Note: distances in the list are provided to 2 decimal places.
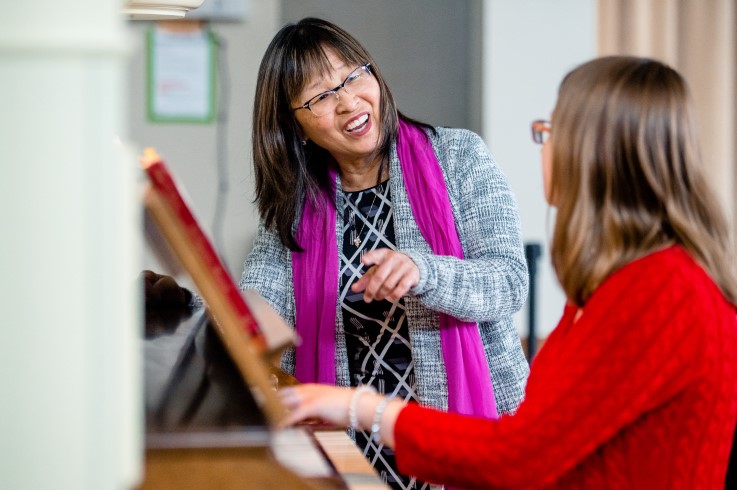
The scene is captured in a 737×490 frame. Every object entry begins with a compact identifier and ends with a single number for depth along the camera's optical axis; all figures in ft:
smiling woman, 11.89
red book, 6.43
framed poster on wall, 17.54
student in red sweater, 7.39
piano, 6.42
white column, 4.02
